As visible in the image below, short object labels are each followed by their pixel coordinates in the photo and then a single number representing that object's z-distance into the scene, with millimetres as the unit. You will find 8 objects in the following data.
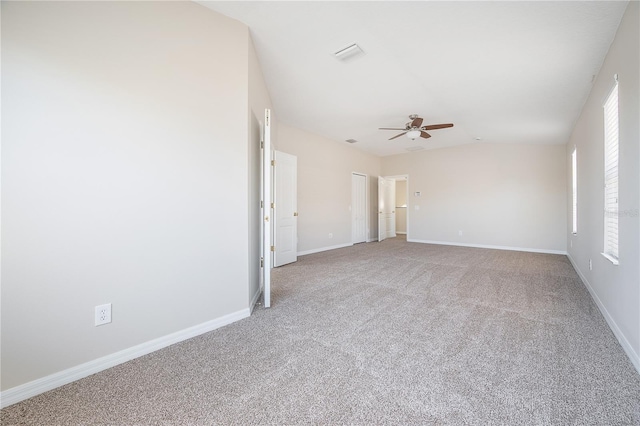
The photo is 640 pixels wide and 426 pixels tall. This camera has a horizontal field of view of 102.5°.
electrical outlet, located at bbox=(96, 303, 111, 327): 1671
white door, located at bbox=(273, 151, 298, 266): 4457
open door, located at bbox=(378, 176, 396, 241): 7848
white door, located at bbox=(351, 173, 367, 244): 7152
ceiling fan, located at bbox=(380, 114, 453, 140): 4414
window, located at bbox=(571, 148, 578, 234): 4125
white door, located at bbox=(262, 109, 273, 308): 2617
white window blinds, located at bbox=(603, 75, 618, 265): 2212
